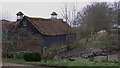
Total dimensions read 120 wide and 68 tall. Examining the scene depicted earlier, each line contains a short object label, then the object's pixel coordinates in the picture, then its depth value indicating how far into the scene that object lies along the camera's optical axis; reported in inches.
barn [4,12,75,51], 919.3
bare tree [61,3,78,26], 1283.7
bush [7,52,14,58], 799.5
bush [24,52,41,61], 697.2
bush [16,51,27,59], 805.5
